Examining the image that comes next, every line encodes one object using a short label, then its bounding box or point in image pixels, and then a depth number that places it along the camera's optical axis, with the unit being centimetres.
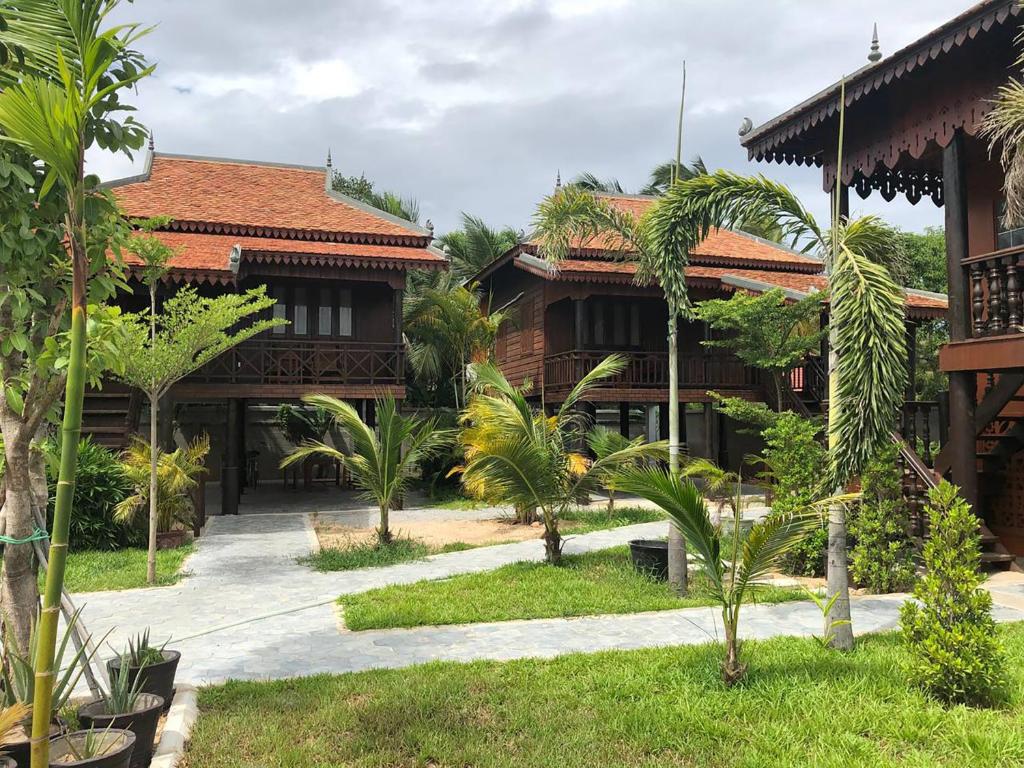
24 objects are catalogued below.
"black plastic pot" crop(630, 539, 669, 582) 830
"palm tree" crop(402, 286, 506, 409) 1867
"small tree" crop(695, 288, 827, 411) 1294
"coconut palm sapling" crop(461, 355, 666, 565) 861
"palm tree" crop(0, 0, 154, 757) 225
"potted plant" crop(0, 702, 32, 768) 258
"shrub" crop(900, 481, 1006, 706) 429
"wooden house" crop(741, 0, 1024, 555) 779
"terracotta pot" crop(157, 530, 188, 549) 1071
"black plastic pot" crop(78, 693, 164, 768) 354
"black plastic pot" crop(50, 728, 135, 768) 297
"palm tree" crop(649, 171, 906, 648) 486
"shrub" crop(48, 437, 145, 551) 1054
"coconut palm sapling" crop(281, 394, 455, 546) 1019
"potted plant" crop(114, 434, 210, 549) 1035
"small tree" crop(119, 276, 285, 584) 829
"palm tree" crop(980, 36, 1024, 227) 596
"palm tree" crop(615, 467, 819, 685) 448
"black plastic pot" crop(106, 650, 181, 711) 414
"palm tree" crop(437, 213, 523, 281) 2667
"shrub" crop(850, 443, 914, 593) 752
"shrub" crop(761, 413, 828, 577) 834
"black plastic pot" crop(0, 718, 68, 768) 329
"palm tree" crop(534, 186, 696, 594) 703
